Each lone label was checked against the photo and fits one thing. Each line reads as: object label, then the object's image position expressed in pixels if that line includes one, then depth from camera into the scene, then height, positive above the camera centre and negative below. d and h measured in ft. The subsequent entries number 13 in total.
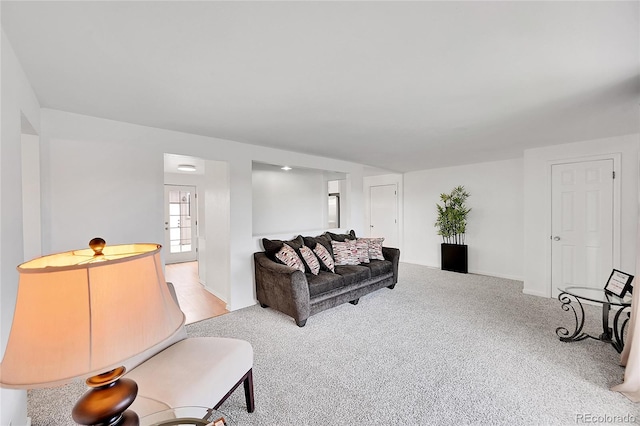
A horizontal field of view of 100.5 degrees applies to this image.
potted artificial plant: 17.88 -1.24
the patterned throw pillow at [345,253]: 13.67 -2.21
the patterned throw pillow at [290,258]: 11.25 -2.01
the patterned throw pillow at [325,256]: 12.52 -2.18
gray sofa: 10.11 -3.19
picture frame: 7.77 -2.31
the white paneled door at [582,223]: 11.84 -0.68
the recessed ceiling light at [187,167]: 17.37 +3.06
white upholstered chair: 4.32 -2.95
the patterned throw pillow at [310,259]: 11.85 -2.21
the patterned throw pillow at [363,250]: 14.05 -2.14
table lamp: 2.04 -0.95
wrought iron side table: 8.02 -3.29
